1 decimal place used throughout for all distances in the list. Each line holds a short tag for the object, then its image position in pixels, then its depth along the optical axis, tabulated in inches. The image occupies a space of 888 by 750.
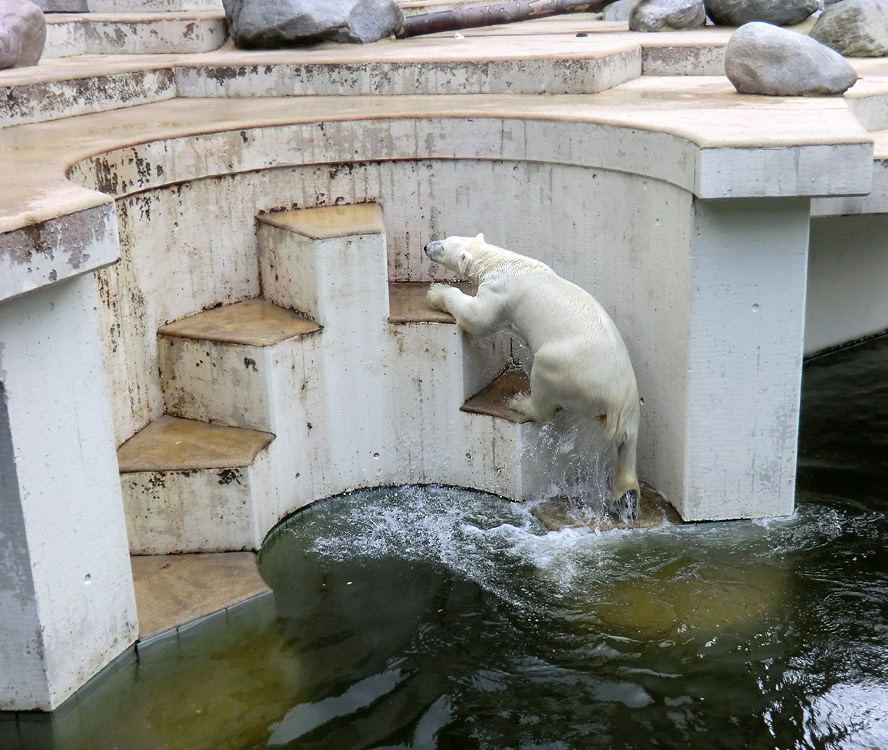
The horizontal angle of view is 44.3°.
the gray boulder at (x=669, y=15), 430.3
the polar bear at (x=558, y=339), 235.9
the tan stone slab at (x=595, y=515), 243.1
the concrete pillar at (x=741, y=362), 221.9
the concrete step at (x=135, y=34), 391.9
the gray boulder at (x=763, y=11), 415.5
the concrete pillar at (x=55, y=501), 171.2
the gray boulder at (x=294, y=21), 365.1
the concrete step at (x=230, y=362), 241.9
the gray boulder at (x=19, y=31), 326.3
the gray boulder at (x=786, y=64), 278.1
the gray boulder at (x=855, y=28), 365.1
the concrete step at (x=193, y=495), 228.8
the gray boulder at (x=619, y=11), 545.3
